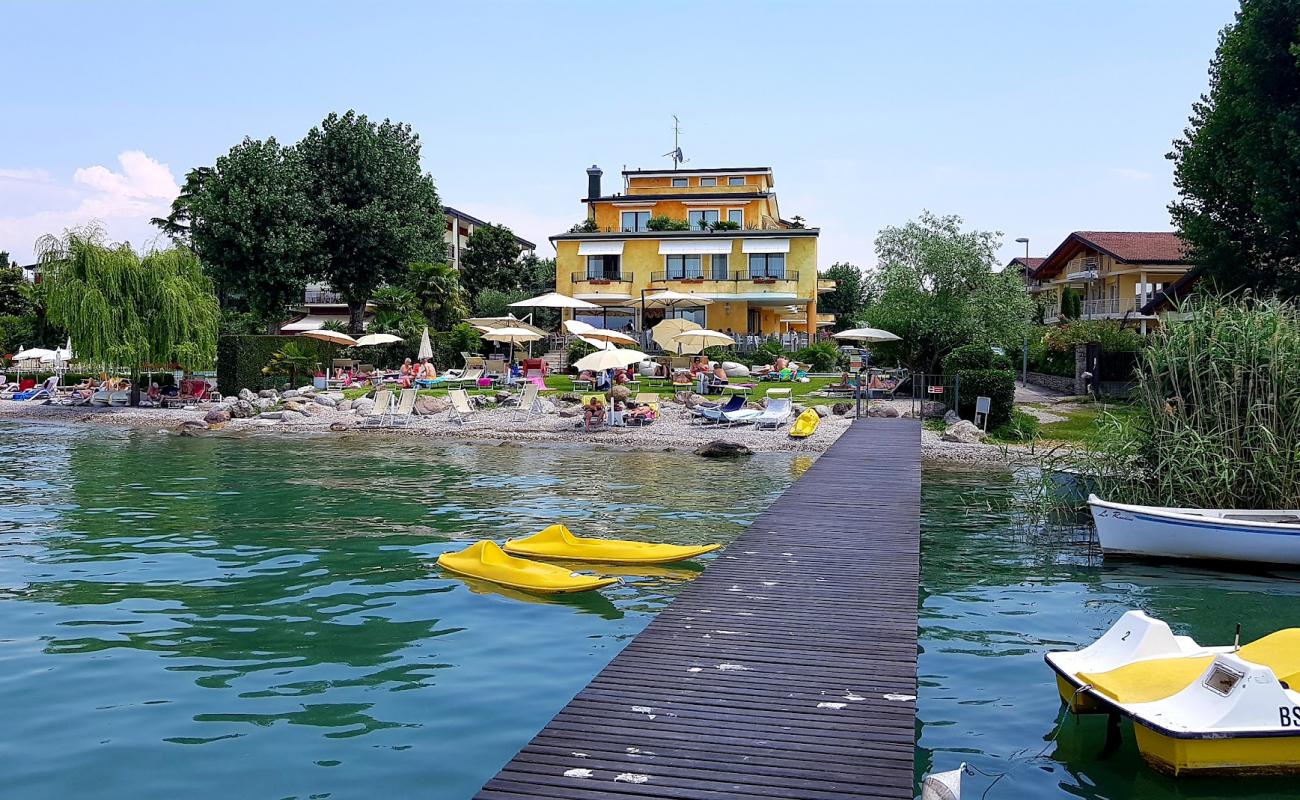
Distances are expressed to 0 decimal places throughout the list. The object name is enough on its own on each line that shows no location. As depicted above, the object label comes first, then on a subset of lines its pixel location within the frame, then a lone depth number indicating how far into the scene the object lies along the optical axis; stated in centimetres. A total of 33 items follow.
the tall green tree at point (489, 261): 7169
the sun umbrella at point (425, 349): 3997
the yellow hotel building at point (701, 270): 5375
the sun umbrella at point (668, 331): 3734
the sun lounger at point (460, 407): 2977
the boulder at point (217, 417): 2995
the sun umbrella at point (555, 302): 3686
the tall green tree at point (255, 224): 4541
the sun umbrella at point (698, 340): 3541
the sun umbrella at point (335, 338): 4250
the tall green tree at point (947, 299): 3391
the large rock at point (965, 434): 2430
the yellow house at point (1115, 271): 5516
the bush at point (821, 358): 4403
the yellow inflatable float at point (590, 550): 1269
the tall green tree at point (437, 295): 5238
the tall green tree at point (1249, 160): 2559
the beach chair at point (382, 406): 2948
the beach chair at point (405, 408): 2980
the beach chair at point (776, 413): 2734
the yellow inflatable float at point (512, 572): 1120
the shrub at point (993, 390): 2612
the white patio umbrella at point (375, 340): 4053
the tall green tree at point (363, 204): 4881
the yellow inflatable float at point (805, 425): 2545
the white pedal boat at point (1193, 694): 639
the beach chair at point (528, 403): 3028
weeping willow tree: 3262
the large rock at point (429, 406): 3119
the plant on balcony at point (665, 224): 5703
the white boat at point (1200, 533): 1208
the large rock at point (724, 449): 2370
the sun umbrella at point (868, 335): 3266
